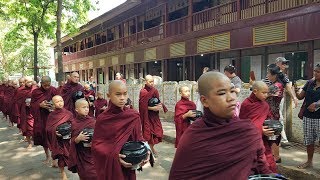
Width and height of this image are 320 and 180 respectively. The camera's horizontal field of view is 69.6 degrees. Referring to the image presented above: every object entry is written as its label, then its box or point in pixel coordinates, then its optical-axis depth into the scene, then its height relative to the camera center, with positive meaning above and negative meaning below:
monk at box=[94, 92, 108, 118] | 6.27 -0.63
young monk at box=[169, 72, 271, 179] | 1.44 -0.40
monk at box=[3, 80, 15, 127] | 8.69 -0.60
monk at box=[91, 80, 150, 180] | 2.43 -0.58
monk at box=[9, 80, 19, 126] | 7.52 -0.95
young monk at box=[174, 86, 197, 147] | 4.01 -0.51
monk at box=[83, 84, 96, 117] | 6.48 -0.41
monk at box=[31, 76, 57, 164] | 4.78 -0.58
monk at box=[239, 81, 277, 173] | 2.88 -0.40
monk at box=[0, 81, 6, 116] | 10.25 -0.57
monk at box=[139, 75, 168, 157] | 4.77 -0.79
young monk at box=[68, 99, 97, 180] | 2.92 -0.91
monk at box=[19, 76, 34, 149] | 5.61 -0.85
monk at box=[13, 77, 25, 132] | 6.15 -0.46
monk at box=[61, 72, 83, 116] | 5.33 -0.21
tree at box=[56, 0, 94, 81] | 9.85 +3.55
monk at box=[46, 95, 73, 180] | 3.80 -0.91
